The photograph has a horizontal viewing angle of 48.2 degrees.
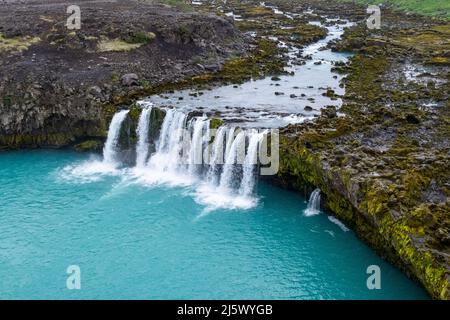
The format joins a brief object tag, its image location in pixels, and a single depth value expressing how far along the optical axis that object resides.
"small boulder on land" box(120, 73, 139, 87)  55.66
